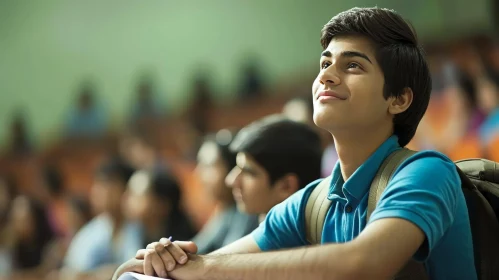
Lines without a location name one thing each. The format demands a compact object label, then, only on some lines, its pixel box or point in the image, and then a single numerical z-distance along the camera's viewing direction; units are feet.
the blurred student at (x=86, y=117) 52.71
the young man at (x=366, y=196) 9.42
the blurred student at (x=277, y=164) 17.45
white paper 10.83
